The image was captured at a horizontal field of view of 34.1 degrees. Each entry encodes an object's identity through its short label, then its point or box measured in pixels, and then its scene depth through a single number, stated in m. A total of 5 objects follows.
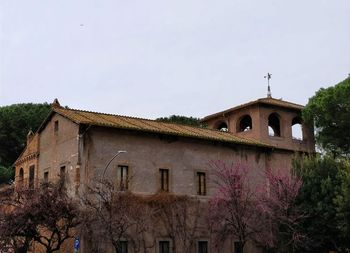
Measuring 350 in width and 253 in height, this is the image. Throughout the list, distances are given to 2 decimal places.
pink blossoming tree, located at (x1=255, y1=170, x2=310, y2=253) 34.81
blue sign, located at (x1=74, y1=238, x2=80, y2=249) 28.67
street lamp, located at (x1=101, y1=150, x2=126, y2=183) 30.97
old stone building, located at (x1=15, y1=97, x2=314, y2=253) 32.22
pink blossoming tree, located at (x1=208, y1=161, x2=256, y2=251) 33.56
